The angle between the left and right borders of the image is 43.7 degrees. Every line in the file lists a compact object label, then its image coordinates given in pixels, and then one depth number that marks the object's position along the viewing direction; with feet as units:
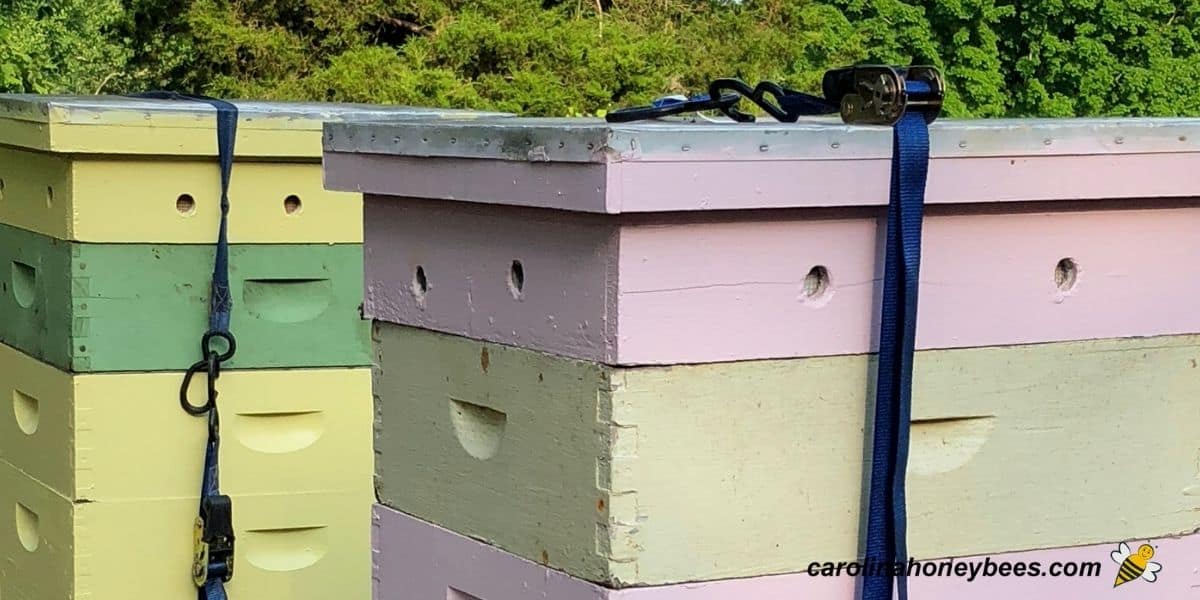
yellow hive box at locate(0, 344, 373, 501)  7.45
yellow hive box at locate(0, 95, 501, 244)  7.27
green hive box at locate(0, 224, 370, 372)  7.39
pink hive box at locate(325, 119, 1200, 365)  4.04
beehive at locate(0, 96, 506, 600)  7.38
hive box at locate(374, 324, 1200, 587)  4.21
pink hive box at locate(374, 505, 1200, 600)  4.40
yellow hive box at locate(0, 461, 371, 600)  7.55
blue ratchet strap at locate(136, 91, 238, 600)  7.52
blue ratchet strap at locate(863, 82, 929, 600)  4.23
